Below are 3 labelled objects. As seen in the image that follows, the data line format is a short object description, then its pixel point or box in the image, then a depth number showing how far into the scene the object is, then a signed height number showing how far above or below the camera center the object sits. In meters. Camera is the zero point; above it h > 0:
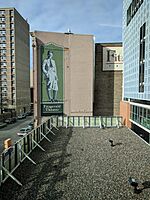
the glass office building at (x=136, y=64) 17.95 +3.04
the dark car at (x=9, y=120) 48.88 -6.27
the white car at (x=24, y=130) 35.56 -6.28
